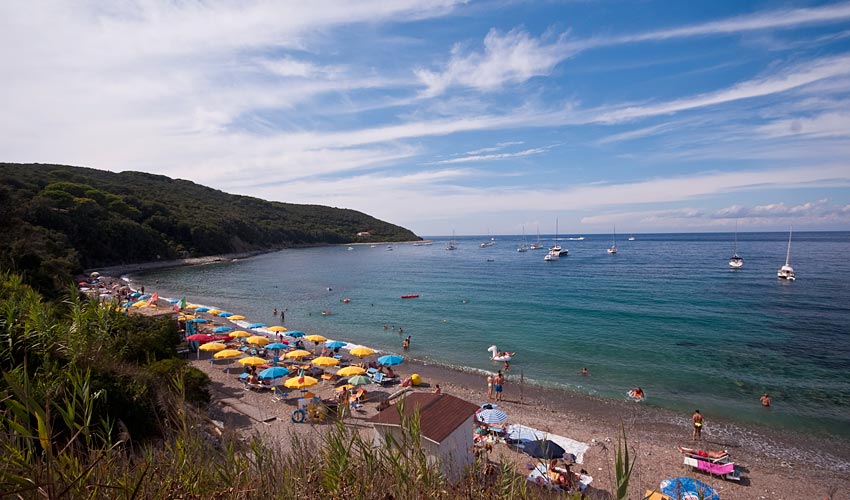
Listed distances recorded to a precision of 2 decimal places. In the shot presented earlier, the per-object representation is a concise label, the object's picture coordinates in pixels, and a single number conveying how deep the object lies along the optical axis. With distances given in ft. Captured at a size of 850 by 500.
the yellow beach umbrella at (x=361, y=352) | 75.15
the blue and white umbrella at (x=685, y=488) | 34.42
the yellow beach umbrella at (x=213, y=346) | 73.14
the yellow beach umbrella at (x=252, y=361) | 67.05
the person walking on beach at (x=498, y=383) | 63.77
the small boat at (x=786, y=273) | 163.10
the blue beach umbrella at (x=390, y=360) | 73.20
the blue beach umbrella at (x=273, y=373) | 61.97
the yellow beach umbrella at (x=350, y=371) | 65.26
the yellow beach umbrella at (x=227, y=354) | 68.28
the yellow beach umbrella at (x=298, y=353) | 73.05
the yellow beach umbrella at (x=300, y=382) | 59.52
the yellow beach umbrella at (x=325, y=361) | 68.88
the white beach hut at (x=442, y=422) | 29.30
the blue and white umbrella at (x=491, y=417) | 47.96
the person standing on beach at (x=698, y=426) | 51.47
